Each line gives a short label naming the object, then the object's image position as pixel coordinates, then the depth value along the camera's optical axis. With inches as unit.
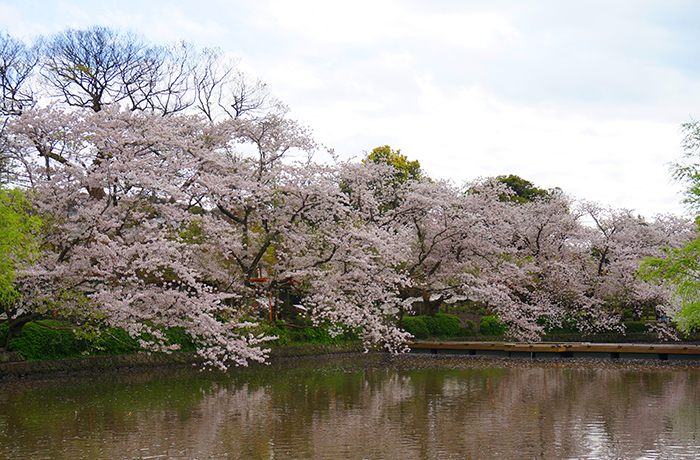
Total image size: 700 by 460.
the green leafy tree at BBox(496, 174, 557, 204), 2202.3
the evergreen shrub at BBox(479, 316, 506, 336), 1517.0
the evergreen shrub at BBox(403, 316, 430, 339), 1359.5
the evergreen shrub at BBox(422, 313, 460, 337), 1414.9
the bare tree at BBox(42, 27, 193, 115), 1104.2
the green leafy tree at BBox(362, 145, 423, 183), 1999.3
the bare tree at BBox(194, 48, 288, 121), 1427.2
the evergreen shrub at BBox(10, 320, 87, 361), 804.0
